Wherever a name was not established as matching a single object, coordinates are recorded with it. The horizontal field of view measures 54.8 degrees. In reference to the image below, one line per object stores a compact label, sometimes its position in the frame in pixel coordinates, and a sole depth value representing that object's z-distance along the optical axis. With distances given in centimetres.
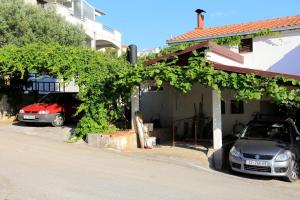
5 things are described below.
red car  1179
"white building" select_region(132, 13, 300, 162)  1274
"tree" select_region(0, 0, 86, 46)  1640
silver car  780
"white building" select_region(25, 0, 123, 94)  2266
